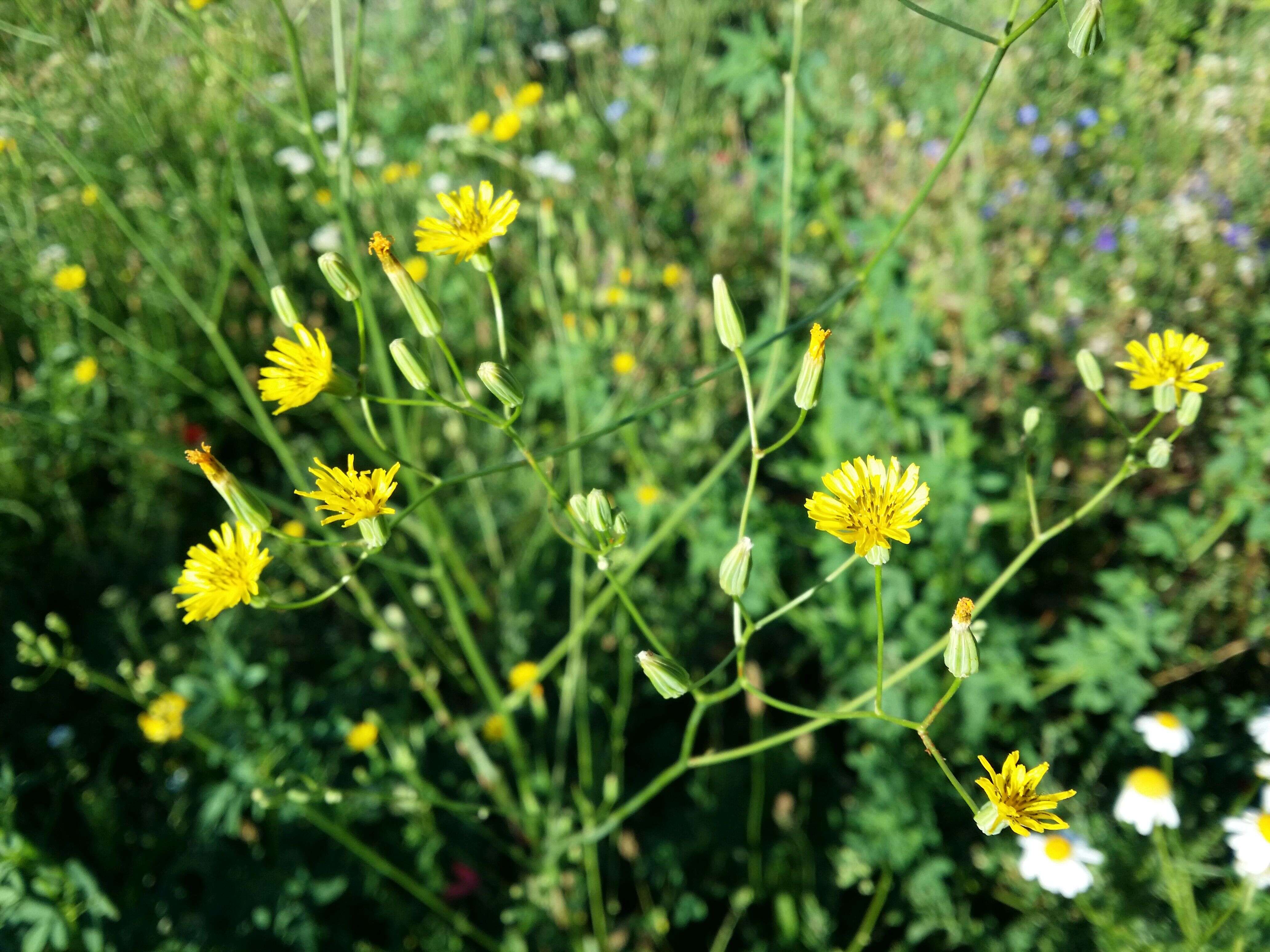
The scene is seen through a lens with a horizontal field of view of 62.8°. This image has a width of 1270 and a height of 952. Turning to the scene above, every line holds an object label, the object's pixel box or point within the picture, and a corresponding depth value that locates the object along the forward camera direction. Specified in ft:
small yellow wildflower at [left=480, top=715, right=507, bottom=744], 0.95
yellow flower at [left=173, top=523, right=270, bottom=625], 0.53
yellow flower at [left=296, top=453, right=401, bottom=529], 0.52
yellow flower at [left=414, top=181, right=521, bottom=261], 0.58
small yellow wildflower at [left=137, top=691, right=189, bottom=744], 0.87
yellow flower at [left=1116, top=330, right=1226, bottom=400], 0.59
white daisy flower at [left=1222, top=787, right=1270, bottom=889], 0.71
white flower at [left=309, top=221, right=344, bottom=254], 1.38
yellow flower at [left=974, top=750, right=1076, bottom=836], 0.47
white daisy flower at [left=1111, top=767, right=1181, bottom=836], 0.78
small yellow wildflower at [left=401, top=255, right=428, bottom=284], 1.35
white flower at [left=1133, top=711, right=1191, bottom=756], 0.83
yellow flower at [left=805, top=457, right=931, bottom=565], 0.50
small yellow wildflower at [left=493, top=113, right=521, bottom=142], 1.36
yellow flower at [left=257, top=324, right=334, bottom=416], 0.55
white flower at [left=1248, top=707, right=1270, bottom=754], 0.81
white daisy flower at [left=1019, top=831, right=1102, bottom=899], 0.76
